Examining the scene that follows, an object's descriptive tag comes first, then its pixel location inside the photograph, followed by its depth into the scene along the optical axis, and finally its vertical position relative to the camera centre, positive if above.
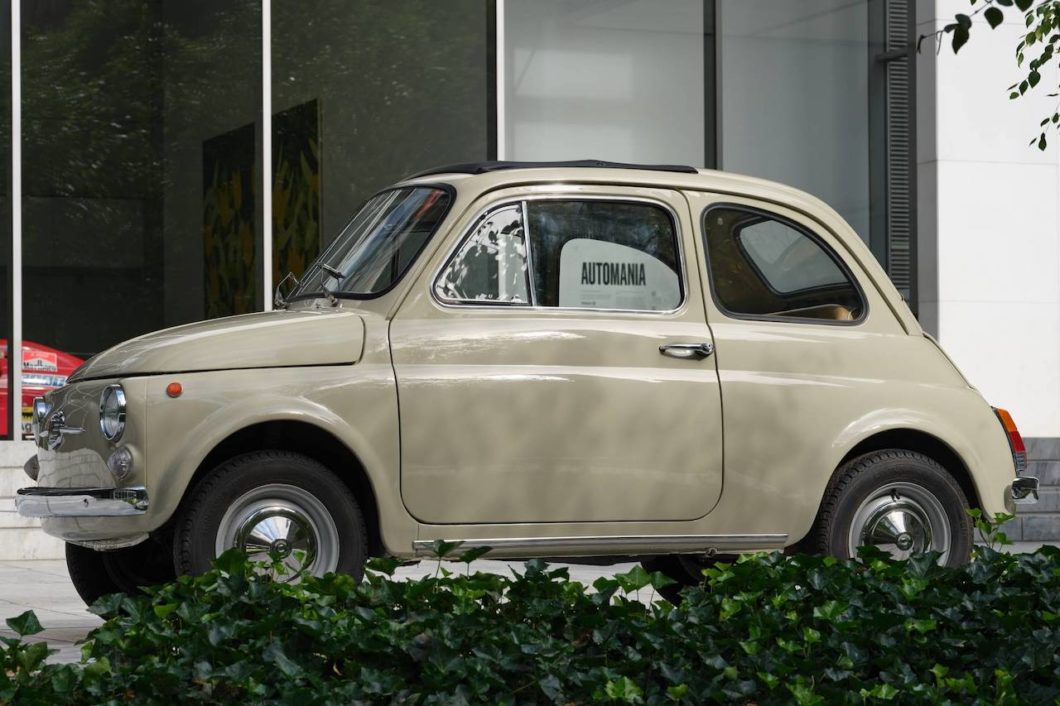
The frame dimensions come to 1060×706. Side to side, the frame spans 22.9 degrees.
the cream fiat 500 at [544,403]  9.64 -0.18
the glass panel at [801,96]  24.03 +2.41
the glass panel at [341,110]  21.85 +2.08
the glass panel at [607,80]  22.86 +2.45
